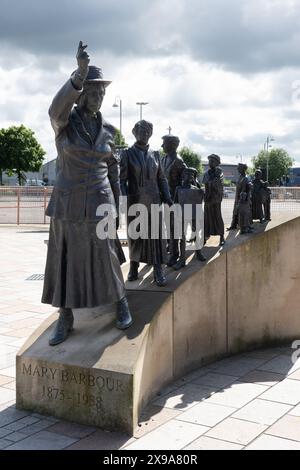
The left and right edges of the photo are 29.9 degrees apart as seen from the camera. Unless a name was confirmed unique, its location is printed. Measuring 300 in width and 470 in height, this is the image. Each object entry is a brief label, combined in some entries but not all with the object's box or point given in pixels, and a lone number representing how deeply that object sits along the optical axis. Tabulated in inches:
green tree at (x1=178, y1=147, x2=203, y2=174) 2155.8
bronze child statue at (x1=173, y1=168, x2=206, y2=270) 237.8
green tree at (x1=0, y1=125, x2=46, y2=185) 2003.0
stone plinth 176.7
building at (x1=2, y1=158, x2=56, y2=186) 3087.6
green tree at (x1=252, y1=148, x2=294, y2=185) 2800.2
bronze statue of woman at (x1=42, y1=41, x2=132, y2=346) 183.9
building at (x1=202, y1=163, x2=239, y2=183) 2670.3
